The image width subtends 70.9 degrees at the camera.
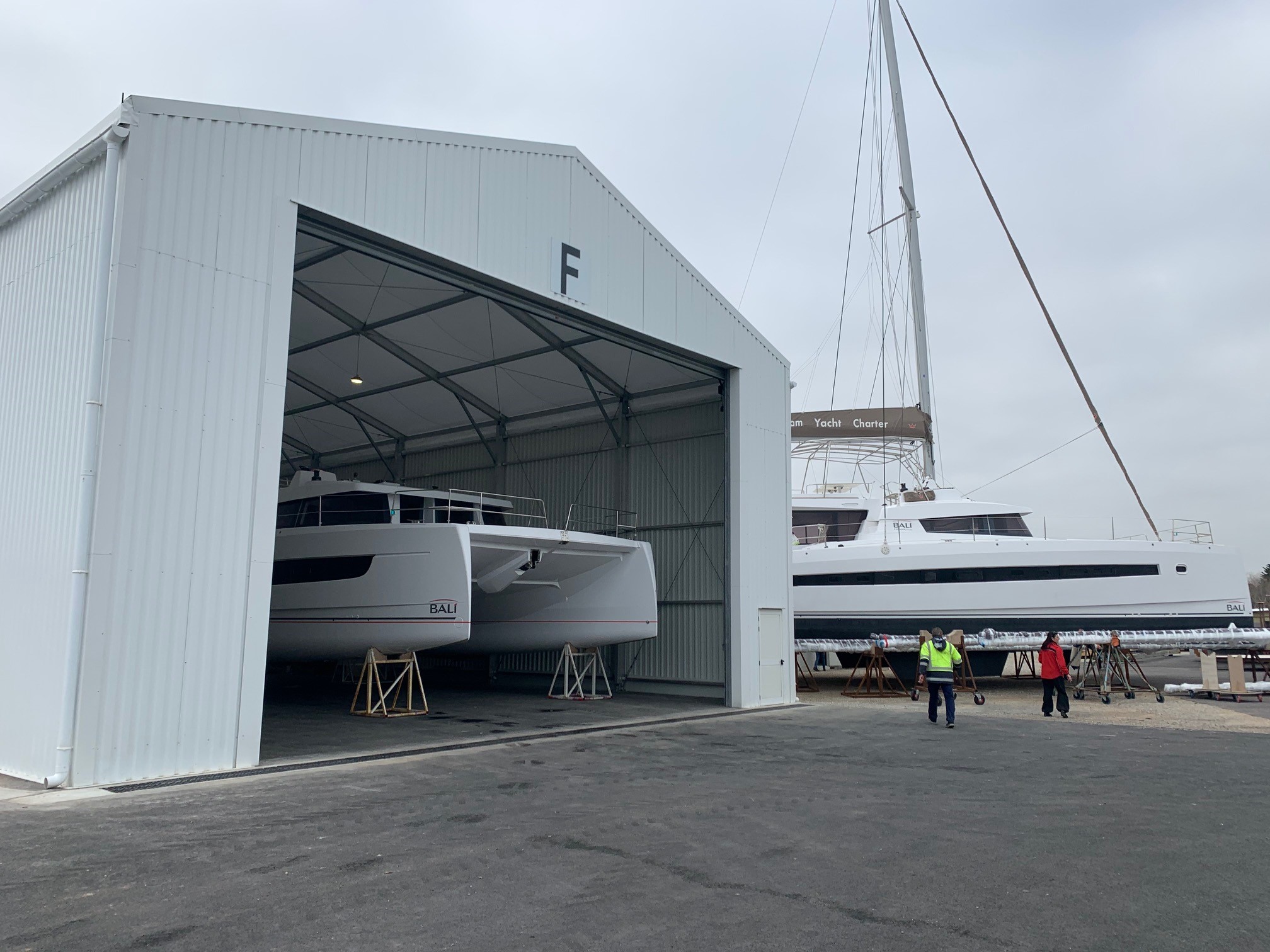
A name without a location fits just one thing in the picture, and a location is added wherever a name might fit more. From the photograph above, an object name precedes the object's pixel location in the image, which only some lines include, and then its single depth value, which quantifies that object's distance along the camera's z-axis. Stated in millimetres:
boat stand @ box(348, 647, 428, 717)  12789
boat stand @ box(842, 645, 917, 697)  18141
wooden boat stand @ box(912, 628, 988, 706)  16141
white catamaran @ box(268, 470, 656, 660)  12500
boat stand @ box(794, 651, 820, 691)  19594
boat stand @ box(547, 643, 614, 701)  15562
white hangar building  7133
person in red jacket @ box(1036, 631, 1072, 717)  13472
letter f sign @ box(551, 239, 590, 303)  11492
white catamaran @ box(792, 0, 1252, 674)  17562
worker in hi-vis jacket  11703
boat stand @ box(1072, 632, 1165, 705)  16484
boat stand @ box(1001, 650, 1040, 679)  20491
